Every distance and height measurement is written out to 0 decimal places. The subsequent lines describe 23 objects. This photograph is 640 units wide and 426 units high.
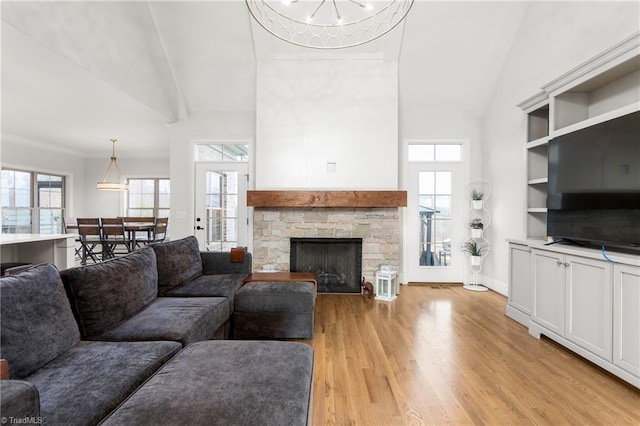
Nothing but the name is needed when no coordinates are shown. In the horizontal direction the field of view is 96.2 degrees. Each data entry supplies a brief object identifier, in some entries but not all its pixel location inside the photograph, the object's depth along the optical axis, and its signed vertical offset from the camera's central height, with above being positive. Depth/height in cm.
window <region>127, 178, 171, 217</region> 724 +32
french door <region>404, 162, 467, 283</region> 454 -15
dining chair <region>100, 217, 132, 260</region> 450 -39
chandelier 357 +257
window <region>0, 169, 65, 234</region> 583 +16
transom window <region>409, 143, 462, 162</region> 462 +98
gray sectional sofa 96 -66
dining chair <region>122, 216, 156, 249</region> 490 -29
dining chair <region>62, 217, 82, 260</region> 502 -32
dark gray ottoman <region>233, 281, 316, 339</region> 251 -90
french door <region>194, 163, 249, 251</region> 475 +10
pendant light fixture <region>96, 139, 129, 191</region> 577 +71
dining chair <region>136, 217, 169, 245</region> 493 -40
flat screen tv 198 +24
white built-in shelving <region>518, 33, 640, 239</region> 209 +102
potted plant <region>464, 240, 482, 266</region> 423 -57
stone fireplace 416 -25
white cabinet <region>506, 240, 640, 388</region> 187 -67
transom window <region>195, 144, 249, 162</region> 483 +101
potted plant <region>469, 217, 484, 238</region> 418 -21
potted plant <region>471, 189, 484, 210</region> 423 +21
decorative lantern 378 -95
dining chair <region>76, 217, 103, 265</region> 450 -33
